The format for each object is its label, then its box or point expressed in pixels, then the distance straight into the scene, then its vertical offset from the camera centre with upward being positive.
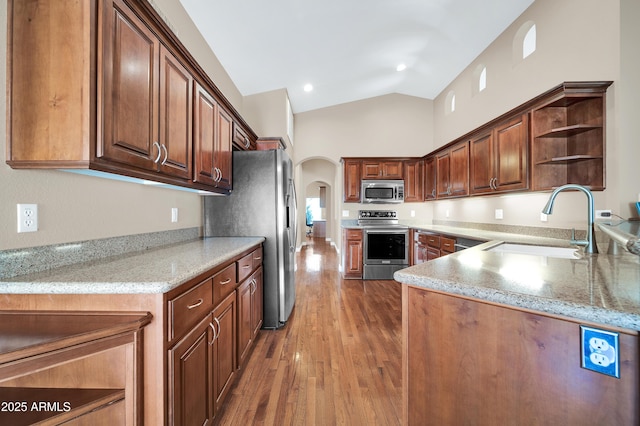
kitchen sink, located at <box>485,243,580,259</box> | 1.88 -0.29
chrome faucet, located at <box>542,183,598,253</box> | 1.38 -0.05
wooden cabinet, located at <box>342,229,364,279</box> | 4.50 -0.73
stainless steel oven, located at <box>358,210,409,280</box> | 4.43 -0.65
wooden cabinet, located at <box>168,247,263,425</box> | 1.04 -0.68
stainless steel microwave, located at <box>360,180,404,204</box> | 4.77 +0.43
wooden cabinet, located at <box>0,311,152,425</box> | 0.79 -0.58
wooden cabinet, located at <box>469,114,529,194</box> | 2.49 +0.63
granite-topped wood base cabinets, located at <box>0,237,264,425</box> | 0.95 -0.38
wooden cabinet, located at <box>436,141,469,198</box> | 3.46 +0.64
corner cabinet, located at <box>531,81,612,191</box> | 2.06 +0.70
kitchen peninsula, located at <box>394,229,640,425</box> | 0.63 -0.39
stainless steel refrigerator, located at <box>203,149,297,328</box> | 2.53 +0.02
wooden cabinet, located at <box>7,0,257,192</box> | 1.00 +0.53
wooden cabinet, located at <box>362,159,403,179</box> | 4.82 +0.86
